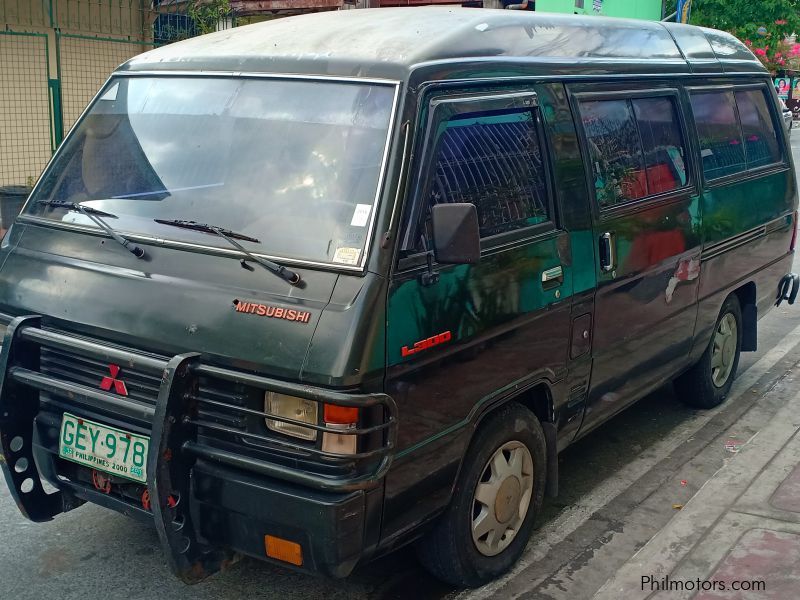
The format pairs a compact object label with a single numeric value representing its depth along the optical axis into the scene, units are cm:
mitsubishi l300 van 313
